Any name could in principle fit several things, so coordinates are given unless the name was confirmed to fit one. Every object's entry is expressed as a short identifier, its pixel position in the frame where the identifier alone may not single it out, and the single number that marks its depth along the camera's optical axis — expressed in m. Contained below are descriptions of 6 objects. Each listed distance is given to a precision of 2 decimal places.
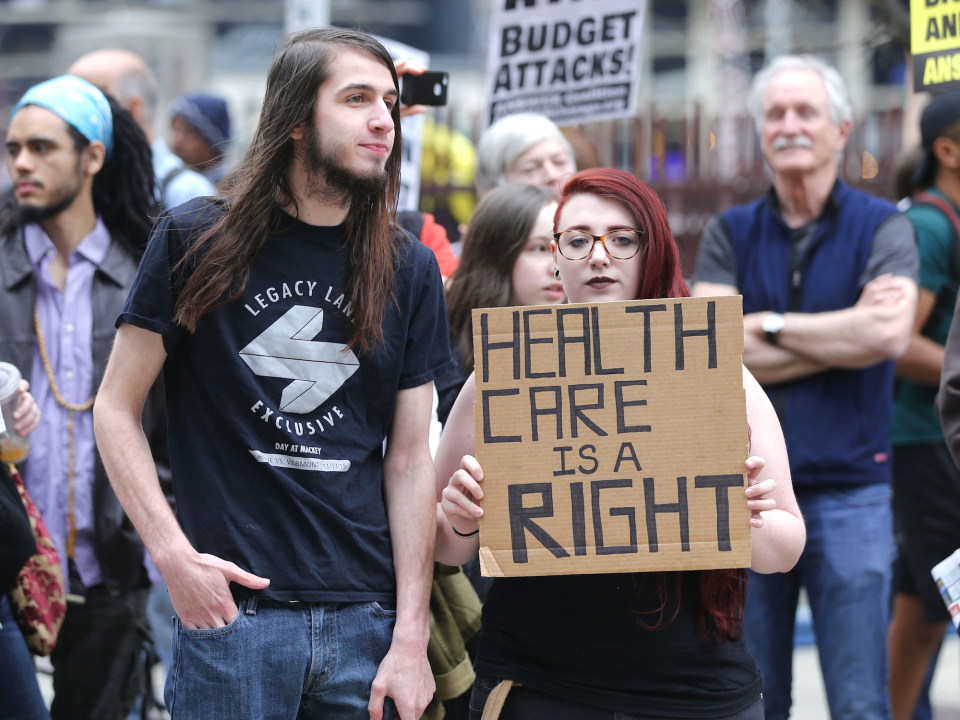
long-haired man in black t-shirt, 4.77
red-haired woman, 4.66
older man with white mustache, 7.32
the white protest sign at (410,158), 9.77
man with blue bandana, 7.30
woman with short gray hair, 8.84
